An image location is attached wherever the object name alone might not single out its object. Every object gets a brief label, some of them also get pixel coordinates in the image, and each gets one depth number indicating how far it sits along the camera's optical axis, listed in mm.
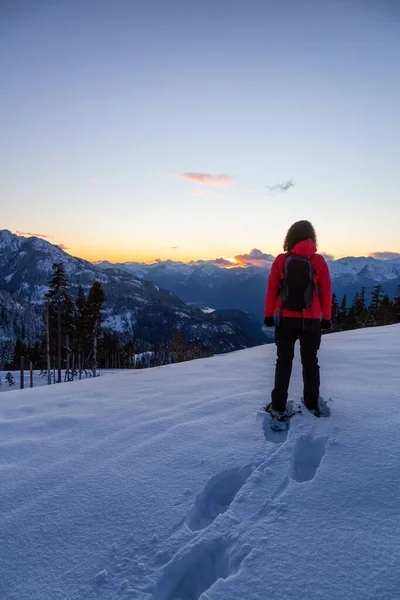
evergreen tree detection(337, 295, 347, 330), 54981
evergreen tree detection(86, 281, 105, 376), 37438
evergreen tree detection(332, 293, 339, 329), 60469
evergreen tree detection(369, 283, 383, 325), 49488
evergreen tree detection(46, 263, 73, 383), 29856
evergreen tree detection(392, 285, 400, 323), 44491
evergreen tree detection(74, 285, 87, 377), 37656
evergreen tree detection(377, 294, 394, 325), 44525
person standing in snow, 3912
